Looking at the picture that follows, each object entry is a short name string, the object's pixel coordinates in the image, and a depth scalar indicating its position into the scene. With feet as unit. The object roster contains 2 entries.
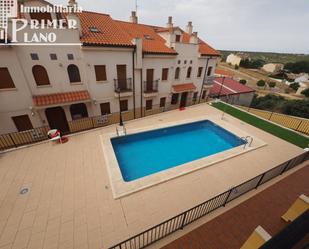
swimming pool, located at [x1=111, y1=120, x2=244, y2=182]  32.99
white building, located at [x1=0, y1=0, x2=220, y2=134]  31.68
